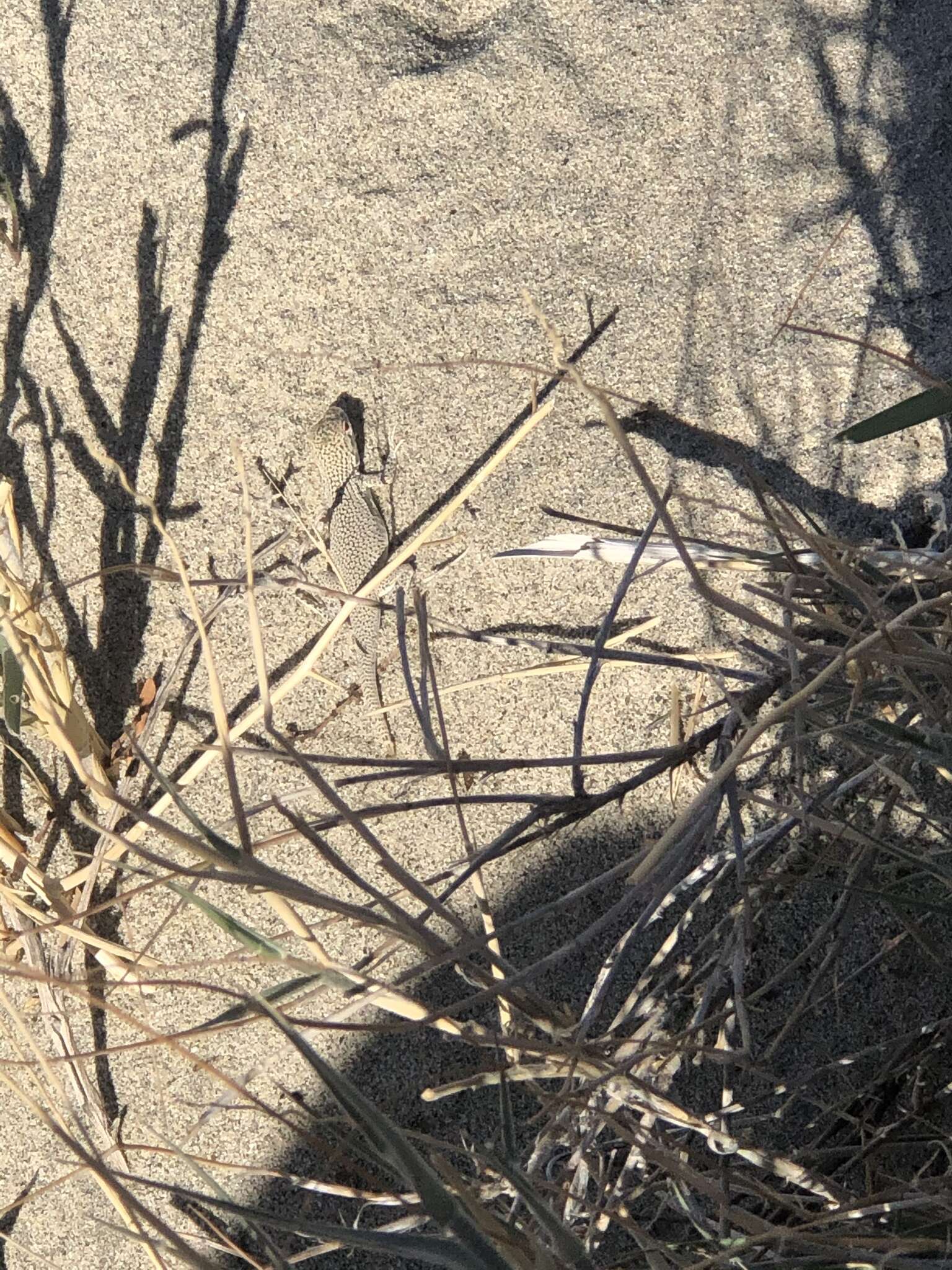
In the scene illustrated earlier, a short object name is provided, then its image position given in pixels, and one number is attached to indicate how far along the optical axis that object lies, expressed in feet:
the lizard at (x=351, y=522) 3.37
